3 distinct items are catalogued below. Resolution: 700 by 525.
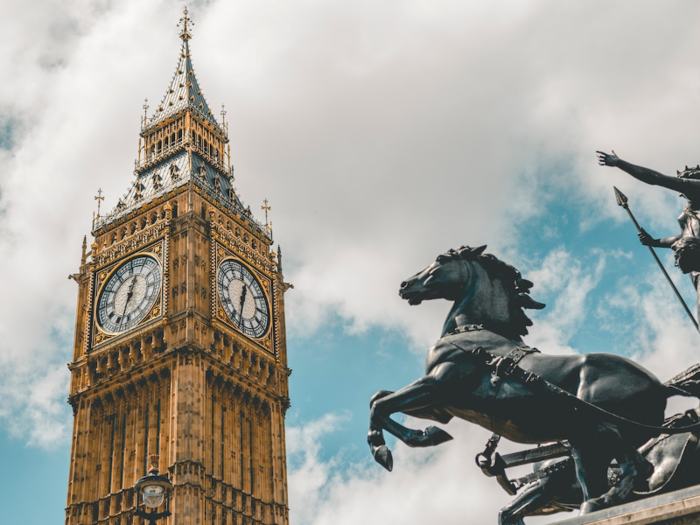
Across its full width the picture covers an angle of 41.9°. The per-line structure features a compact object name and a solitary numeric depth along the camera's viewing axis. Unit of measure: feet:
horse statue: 29.09
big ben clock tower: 174.40
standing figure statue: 32.30
